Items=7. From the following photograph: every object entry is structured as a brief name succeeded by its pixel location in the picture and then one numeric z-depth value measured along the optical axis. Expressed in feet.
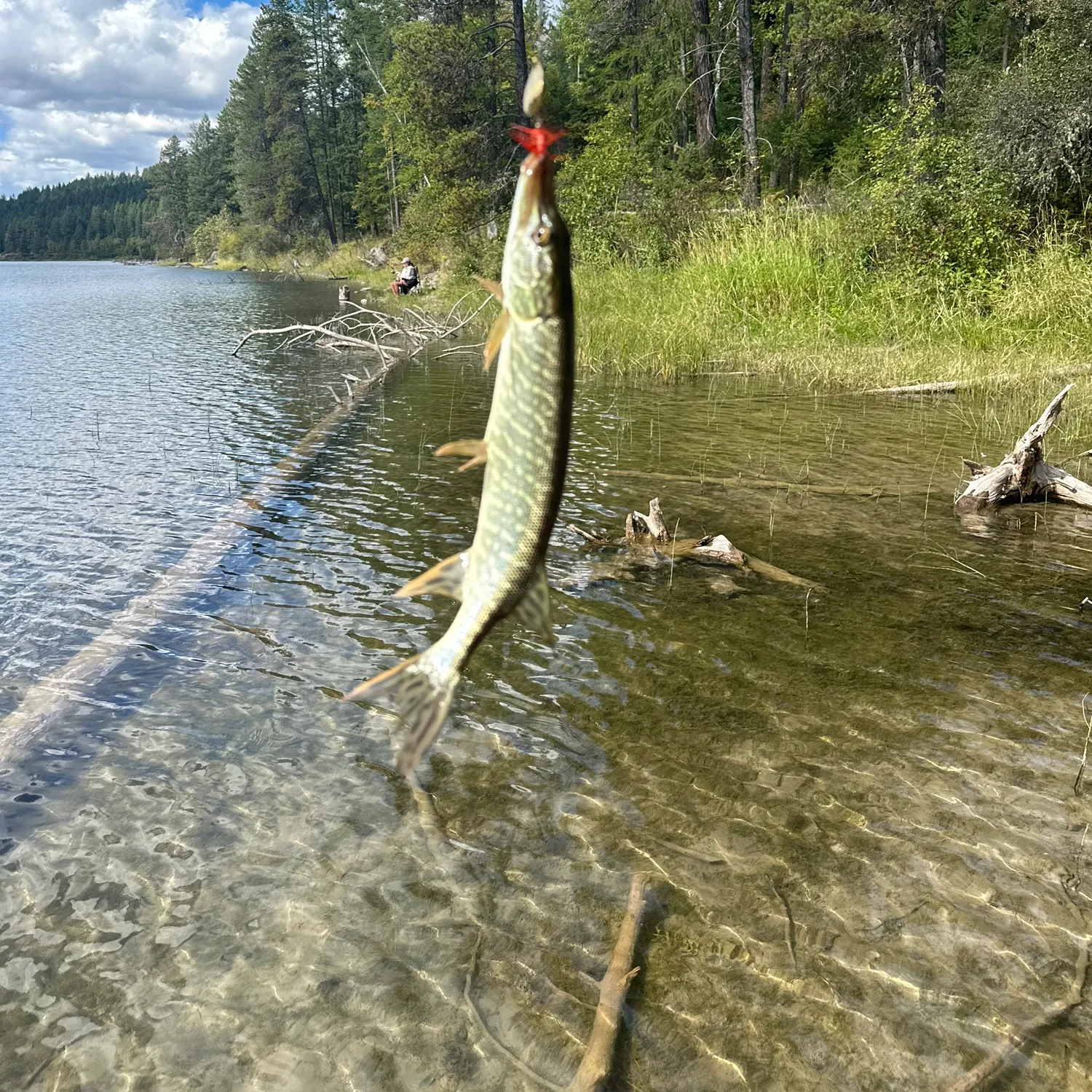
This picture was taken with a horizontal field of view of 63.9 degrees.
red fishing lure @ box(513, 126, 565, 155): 4.62
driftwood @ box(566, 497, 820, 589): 25.93
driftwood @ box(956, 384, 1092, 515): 30.17
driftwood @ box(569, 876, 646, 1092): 10.30
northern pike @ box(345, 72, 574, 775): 5.15
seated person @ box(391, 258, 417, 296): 98.17
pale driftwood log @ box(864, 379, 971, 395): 49.44
